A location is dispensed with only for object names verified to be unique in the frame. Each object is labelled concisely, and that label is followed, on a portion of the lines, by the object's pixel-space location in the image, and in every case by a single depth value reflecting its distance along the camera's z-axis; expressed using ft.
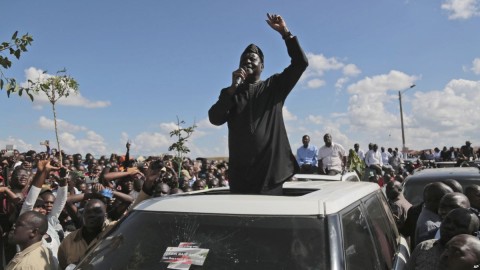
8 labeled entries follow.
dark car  19.76
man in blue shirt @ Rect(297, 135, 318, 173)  35.60
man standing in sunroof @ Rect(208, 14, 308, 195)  11.30
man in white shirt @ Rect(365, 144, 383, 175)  51.80
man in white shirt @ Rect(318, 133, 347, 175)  33.68
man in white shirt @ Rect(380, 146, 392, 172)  62.08
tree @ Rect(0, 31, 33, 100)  12.76
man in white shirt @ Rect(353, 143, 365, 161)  59.79
